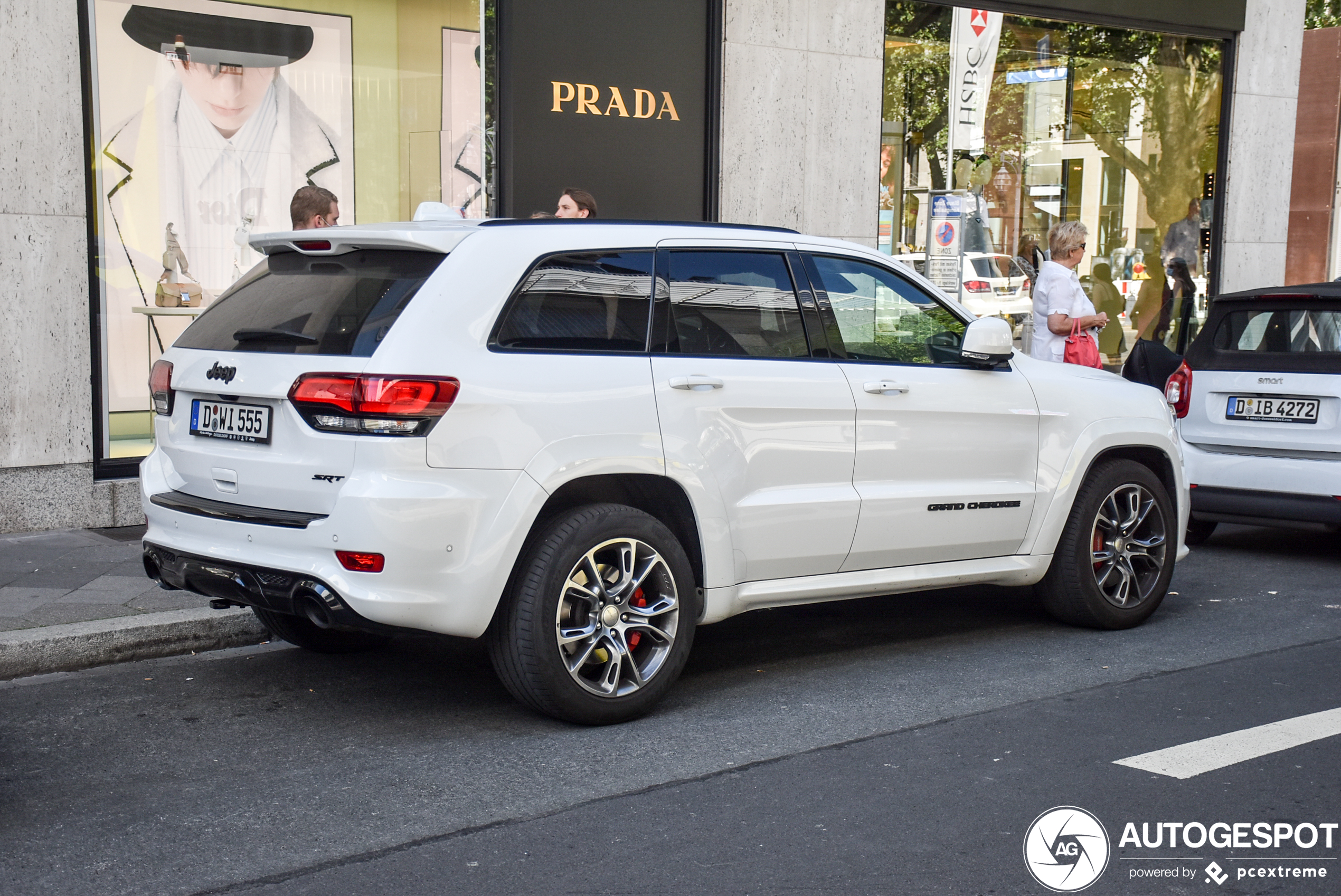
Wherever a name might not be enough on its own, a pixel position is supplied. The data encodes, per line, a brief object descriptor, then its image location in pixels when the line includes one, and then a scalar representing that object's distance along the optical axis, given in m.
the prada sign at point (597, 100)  10.42
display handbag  9.53
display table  9.38
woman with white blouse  9.16
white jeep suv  4.58
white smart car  8.18
